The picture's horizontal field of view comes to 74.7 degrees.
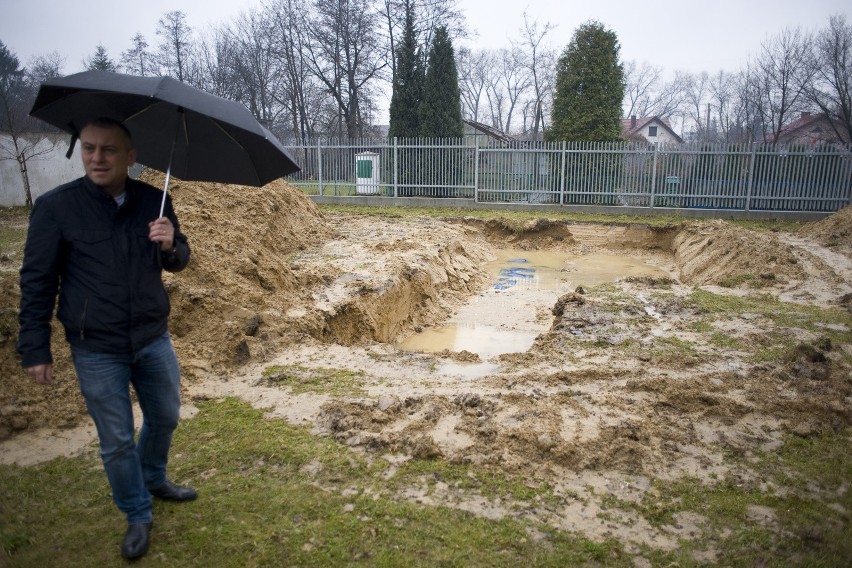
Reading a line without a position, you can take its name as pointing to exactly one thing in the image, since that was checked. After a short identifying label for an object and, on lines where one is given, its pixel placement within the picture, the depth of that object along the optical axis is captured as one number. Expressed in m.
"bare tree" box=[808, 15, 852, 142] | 21.38
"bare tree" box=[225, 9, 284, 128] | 33.72
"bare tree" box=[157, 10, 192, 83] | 32.47
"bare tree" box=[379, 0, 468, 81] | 26.12
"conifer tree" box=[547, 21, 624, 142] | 22.00
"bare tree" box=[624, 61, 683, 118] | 58.62
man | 2.57
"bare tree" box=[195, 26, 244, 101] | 33.53
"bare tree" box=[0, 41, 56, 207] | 17.61
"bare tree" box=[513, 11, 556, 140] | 45.22
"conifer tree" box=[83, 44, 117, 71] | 31.42
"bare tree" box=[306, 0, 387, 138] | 28.97
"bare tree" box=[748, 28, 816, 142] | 26.11
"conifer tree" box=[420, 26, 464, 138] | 24.02
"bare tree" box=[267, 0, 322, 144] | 31.88
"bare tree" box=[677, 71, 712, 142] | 57.16
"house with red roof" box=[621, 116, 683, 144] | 53.31
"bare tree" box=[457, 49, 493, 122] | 55.94
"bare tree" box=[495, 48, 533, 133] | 55.76
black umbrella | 2.83
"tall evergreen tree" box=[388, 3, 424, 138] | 24.47
